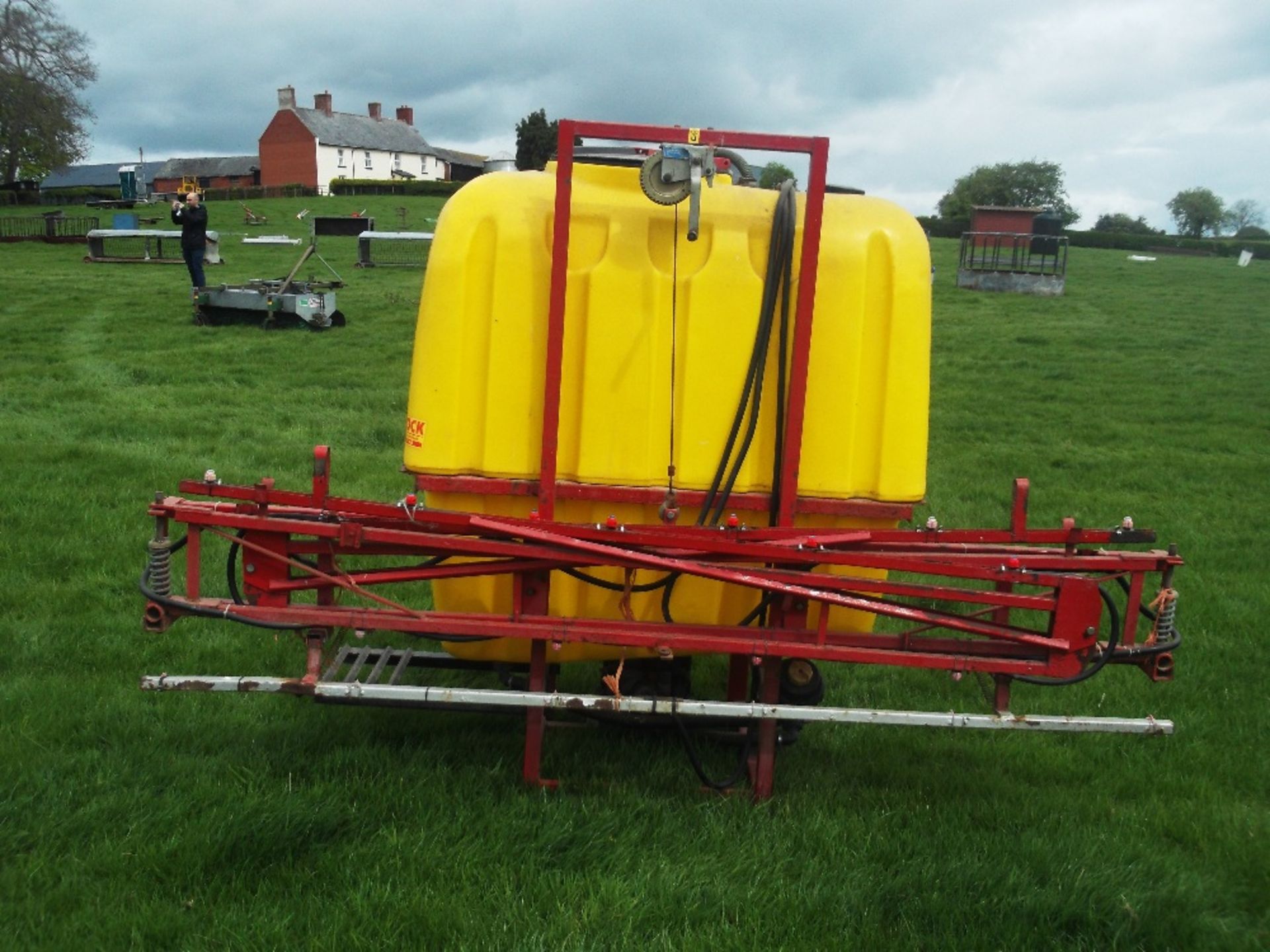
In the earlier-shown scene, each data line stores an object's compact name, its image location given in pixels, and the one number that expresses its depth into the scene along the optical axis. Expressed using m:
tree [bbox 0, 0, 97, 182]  55.16
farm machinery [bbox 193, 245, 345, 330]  17.06
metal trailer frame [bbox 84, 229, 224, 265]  26.56
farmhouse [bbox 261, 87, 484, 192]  88.44
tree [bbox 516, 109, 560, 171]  67.31
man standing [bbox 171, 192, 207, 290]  18.73
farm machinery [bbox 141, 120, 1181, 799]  4.06
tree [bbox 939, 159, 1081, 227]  93.56
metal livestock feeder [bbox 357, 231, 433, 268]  25.05
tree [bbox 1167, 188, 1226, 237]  114.31
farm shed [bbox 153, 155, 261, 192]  96.00
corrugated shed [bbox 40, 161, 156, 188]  97.94
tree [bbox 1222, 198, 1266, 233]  114.81
